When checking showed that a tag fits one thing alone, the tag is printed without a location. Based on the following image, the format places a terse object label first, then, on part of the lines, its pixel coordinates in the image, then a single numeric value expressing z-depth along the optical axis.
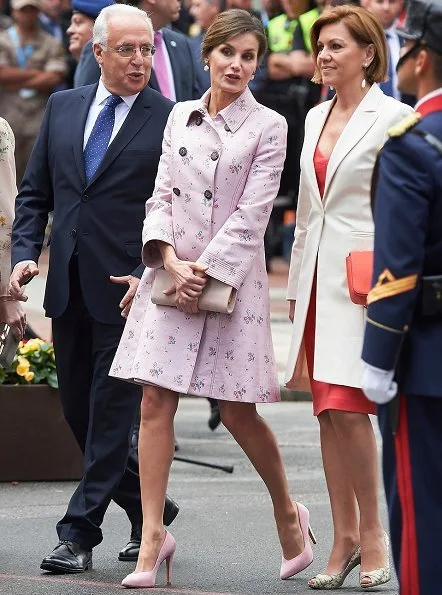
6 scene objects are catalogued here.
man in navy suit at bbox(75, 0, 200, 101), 16.06
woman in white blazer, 11.51
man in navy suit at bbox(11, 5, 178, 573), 12.27
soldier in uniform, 8.48
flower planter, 15.87
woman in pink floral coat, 11.68
